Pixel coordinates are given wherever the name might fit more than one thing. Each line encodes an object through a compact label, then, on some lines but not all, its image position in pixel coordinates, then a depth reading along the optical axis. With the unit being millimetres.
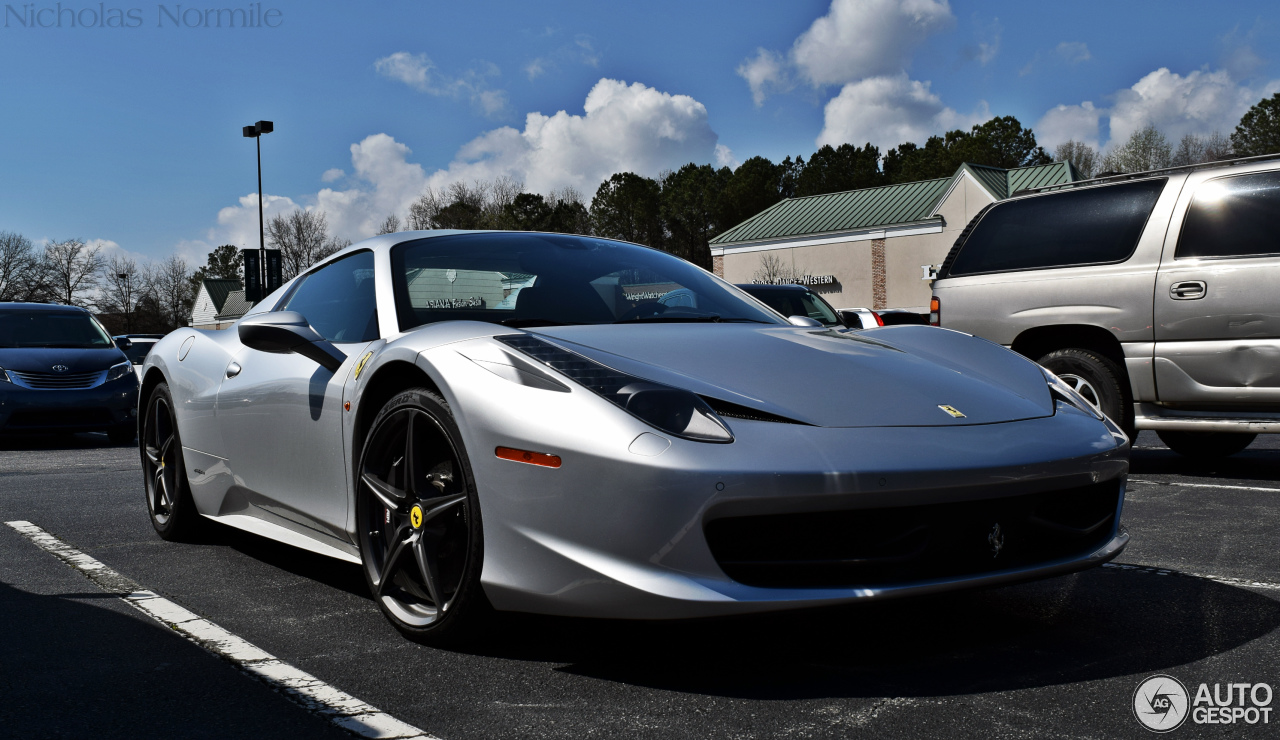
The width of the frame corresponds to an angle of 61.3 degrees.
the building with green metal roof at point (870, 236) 46312
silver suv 5828
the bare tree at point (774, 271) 52812
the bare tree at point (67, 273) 78562
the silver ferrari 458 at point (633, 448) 2434
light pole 29531
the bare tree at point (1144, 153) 65688
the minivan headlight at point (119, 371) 10469
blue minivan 9906
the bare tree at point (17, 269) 75125
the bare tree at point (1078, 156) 72750
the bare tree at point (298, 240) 72062
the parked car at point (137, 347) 11359
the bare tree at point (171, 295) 95625
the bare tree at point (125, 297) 91500
